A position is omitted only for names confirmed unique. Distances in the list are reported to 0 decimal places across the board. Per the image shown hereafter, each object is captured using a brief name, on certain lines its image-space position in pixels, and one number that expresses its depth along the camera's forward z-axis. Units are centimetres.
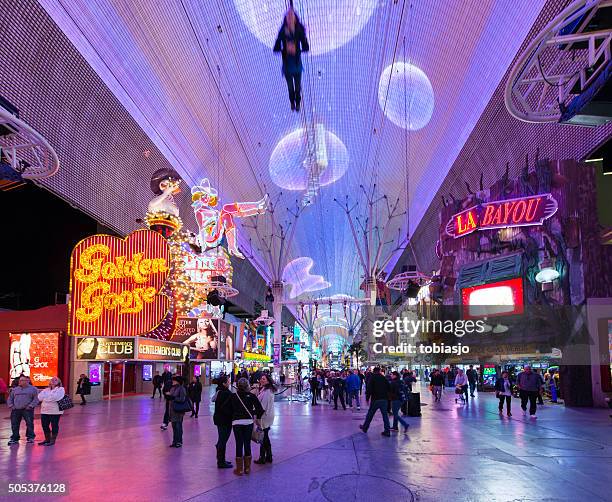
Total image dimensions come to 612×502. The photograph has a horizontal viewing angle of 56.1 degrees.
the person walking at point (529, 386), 1745
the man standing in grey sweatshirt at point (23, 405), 1176
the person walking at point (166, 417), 1406
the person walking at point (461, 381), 2375
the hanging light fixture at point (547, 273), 2333
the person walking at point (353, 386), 2255
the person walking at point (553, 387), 2486
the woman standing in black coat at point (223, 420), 895
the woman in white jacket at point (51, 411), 1166
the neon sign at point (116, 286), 2059
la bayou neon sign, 2438
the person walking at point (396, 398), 1391
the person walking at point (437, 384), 2635
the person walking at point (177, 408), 1130
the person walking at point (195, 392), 1908
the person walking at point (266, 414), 916
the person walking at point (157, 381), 3045
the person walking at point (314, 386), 2542
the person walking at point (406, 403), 1784
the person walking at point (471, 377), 3128
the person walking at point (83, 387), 2497
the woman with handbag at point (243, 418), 846
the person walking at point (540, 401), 2323
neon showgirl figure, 3297
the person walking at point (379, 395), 1291
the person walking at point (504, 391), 1848
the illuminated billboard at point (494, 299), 2711
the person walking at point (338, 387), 2244
